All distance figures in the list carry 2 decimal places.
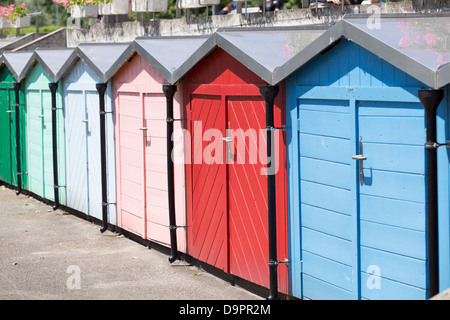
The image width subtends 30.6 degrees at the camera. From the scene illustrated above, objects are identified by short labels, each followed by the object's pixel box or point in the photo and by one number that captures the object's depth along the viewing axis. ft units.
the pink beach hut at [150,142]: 29.71
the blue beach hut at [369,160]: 17.76
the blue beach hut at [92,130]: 35.94
